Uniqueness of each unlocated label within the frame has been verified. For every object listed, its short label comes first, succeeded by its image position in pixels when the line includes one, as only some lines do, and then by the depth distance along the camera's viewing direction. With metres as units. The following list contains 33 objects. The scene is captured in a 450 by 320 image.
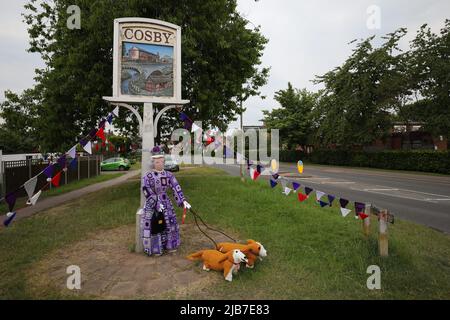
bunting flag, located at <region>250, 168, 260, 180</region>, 7.20
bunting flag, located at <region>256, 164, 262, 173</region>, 7.09
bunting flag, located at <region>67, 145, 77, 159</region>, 5.86
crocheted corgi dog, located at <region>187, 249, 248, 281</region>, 4.31
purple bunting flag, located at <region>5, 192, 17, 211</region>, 4.72
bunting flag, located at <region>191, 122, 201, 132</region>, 7.47
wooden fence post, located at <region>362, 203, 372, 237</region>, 5.65
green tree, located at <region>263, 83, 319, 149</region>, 39.71
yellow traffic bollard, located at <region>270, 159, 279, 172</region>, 6.74
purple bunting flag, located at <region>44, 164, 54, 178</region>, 5.38
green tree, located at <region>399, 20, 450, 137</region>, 22.80
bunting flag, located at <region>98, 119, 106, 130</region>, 6.41
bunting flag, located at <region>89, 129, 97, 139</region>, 6.38
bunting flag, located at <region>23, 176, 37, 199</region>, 4.81
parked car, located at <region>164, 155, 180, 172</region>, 23.25
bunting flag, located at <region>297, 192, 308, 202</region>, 6.60
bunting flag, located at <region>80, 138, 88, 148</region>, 6.21
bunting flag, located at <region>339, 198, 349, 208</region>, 5.59
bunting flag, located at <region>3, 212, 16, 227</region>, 4.65
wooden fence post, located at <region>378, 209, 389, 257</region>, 4.95
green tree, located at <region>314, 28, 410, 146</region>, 26.94
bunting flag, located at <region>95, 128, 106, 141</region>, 6.43
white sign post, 5.57
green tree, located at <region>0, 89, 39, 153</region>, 11.07
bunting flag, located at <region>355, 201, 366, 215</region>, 5.30
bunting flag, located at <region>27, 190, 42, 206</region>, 4.92
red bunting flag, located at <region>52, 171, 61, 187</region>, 5.47
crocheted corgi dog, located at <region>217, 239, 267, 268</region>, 4.64
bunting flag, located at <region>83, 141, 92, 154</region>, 6.33
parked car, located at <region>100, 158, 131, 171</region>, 28.02
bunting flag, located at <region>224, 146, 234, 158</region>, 8.36
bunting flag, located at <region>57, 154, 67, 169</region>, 5.55
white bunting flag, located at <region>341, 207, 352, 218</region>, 5.67
